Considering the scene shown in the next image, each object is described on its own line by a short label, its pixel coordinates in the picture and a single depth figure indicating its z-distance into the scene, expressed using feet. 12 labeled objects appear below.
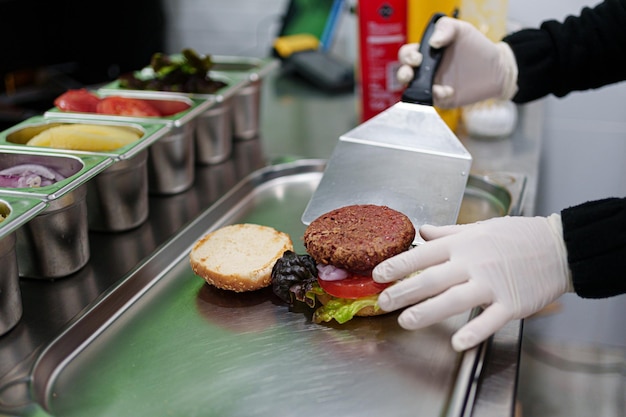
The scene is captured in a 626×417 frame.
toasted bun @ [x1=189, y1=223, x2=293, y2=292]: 3.58
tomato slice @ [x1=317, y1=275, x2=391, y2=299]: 3.27
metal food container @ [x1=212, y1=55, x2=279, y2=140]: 5.52
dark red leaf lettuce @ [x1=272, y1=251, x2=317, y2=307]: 3.41
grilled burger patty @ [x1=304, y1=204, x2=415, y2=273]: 3.25
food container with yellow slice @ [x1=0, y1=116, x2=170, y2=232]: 3.99
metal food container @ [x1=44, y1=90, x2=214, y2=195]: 4.38
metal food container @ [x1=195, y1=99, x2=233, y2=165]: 5.08
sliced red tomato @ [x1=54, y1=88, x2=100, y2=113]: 4.58
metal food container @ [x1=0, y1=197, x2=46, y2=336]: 3.08
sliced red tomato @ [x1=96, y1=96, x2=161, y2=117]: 4.57
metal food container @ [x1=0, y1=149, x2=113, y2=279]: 3.48
